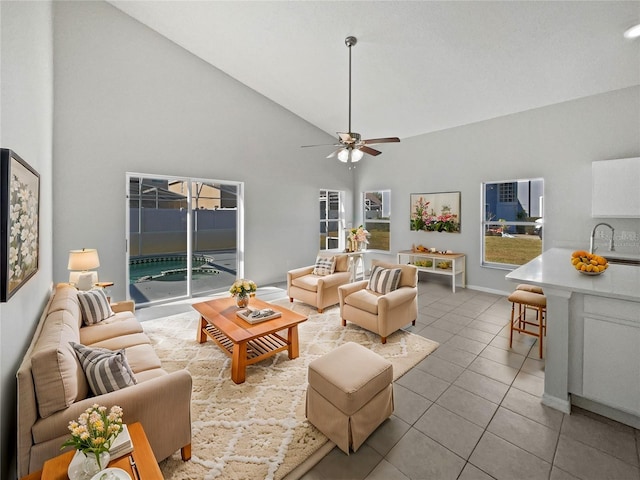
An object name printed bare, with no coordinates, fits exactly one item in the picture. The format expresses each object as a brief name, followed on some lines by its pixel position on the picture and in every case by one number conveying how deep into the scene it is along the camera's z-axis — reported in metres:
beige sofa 1.36
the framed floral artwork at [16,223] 1.50
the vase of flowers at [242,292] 3.31
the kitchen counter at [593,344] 2.01
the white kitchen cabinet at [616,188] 3.74
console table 5.64
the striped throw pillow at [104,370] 1.66
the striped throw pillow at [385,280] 3.83
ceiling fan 3.29
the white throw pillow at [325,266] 4.87
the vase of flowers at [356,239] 6.35
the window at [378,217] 7.24
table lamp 3.40
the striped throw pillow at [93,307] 2.88
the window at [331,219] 7.36
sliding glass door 4.68
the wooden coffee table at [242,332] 2.65
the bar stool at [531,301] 3.05
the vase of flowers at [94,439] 1.14
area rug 1.81
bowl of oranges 2.48
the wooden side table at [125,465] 1.21
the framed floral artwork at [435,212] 5.97
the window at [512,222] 5.06
